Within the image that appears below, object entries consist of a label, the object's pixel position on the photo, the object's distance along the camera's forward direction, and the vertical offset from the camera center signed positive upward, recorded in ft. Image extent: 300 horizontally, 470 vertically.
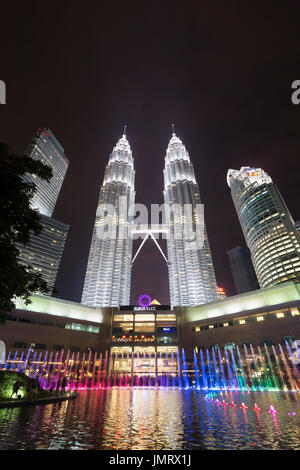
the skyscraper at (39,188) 612.29 +466.72
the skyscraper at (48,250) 514.15 +274.79
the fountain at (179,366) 154.40 +21.92
